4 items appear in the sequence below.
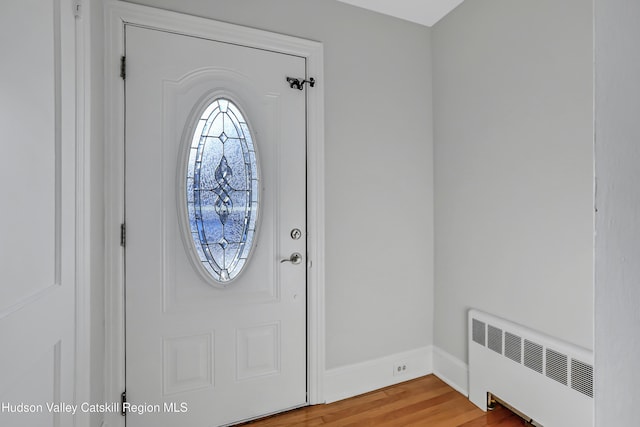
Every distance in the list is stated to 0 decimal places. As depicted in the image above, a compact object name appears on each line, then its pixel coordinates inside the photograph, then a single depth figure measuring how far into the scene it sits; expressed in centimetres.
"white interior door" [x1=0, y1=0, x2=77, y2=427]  80
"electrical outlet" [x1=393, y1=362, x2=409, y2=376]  224
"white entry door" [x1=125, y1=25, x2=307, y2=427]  166
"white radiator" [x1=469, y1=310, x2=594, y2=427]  149
